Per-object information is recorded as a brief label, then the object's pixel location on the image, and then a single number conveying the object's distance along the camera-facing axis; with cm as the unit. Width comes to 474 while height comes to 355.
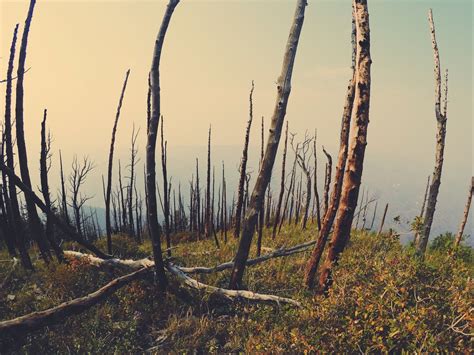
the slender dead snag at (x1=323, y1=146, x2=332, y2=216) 1064
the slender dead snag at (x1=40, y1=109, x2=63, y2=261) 802
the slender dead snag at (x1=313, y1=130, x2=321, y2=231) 1375
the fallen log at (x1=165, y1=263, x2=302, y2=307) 535
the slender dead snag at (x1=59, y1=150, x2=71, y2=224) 1356
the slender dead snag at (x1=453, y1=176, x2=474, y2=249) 1087
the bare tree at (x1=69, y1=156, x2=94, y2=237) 1744
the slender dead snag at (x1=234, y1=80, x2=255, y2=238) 1317
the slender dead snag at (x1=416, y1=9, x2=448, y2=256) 870
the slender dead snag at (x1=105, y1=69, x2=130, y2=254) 1035
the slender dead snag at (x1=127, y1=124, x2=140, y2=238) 1641
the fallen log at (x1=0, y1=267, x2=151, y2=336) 464
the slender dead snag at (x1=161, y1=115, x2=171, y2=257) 1332
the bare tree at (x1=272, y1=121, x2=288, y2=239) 1537
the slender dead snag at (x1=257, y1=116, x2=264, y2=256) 928
